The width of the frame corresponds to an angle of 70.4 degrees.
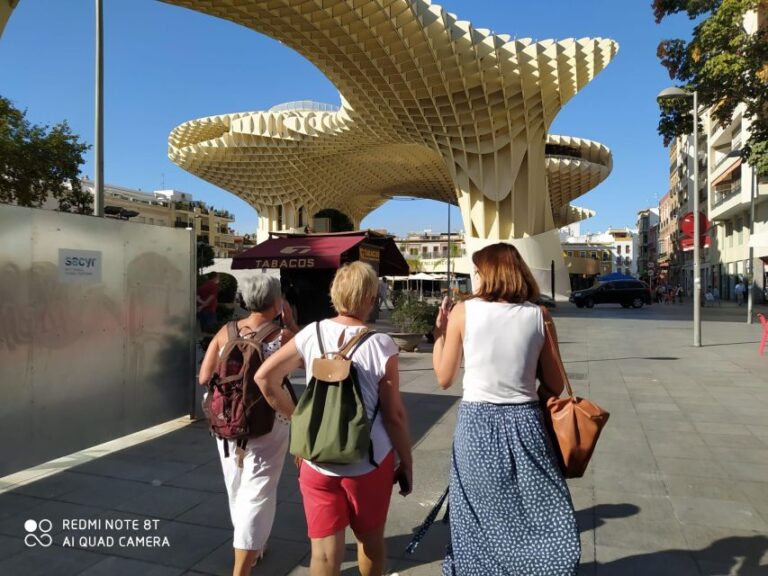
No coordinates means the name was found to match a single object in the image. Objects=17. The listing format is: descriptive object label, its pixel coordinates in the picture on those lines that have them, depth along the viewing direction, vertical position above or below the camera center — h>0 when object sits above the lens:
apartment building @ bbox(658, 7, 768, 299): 32.31 +4.73
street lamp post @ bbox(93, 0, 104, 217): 10.17 +3.41
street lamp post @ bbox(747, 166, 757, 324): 22.70 +2.03
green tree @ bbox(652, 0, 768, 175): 13.67 +5.60
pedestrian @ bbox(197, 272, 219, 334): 9.91 -0.41
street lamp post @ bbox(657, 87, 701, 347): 12.79 +1.30
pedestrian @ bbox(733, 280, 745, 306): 31.41 -0.89
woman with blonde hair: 2.16 -0.68
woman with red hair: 2.13 -0.67
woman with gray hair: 2.62 -0.90
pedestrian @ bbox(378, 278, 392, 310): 16.94 -0.43
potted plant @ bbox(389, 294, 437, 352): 11.92 -0.91
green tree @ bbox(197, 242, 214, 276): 24.73 +1.26
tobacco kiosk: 11.34 +0.48
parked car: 29.28 -0.79
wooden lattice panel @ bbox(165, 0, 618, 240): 24.69 +10.59
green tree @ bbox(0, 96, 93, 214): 21.91 +5.15
